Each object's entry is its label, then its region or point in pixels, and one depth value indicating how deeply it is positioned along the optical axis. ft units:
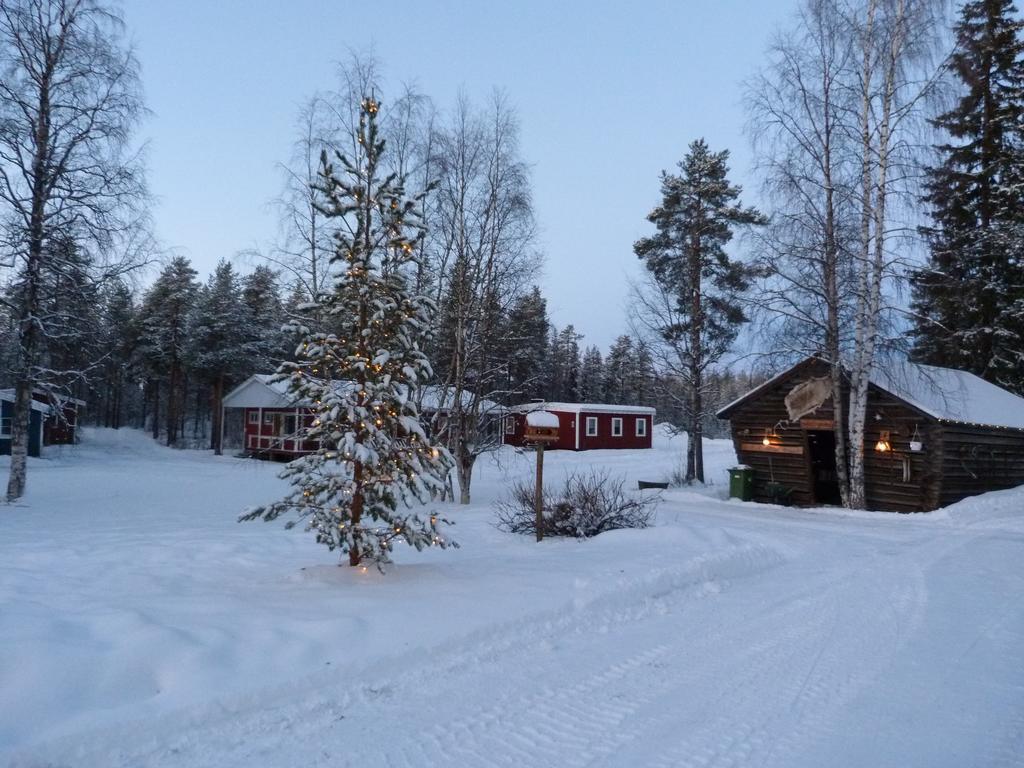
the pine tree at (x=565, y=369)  194.59
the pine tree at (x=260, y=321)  124.98
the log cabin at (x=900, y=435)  50.60
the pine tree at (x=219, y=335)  119.65
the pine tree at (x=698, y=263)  74.74
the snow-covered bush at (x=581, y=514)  35.81
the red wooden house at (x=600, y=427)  132.87
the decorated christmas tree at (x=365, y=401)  22.12
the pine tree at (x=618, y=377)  198.97
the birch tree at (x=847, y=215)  50.75
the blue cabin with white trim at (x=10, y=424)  95.50
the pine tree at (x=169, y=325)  128.88
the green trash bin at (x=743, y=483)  60.87
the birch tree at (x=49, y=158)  44.24
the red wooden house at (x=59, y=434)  120.44
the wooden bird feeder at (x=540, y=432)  33.32
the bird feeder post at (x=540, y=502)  33.42
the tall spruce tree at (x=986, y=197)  73.46
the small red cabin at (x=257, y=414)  109.56
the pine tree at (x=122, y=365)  134.72
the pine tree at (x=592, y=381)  203.62
